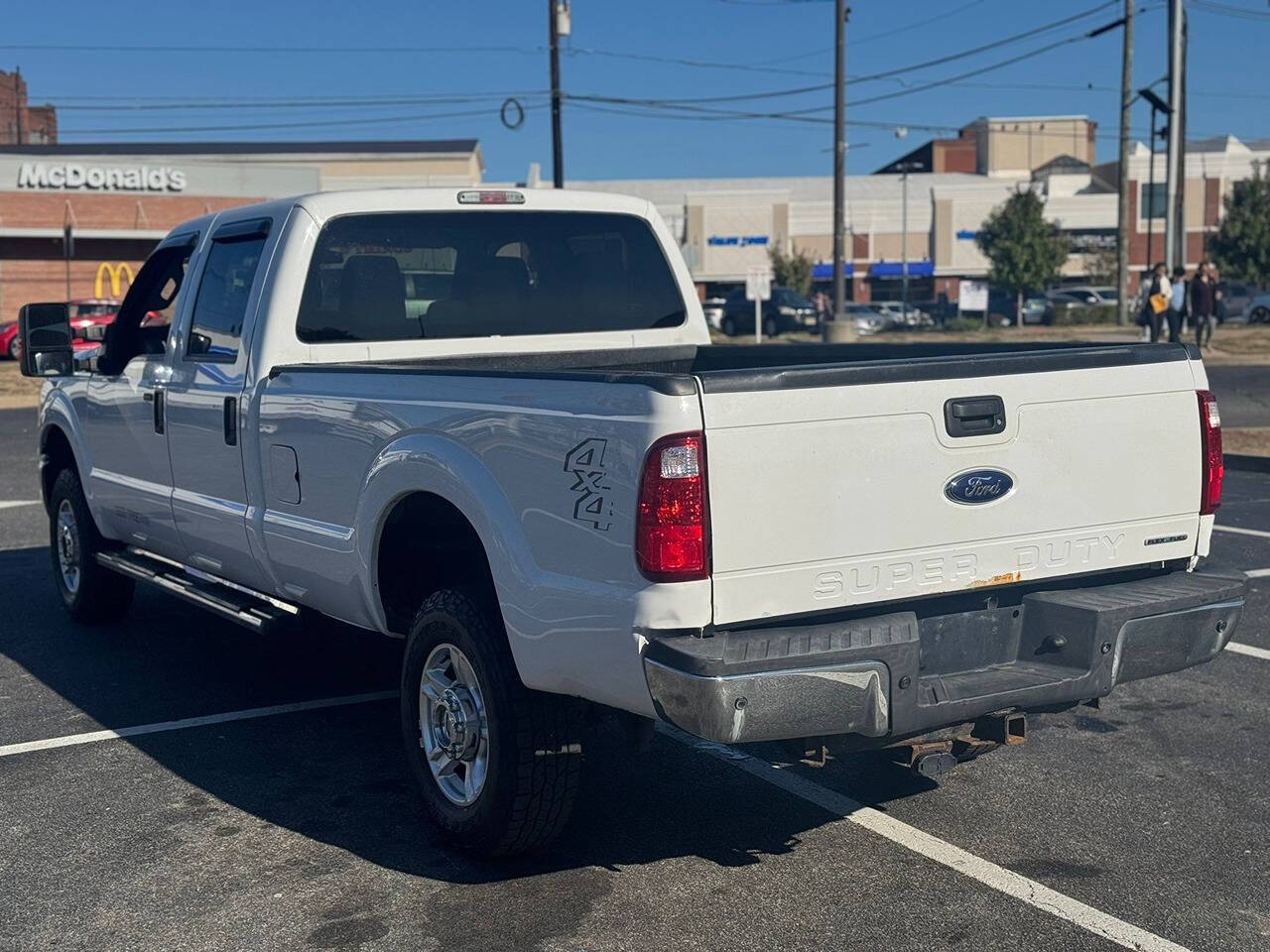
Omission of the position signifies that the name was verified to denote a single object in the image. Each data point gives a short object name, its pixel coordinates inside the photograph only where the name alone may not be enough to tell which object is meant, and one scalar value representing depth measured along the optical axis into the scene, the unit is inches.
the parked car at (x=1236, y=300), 2273.6
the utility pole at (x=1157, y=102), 1053.8
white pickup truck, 146.6
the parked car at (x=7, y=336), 1413.6
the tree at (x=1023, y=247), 2561.5
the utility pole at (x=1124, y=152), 1592.0
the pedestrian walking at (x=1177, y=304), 1082.7
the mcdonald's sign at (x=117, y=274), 1912.4
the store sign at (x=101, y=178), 1903.3
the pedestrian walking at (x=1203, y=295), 1131.3
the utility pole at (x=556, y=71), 1362.0
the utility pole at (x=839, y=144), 1307.8
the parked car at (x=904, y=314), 2336.4
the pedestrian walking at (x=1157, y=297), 1019.9
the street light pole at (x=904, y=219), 3253.0
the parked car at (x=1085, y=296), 2544.3
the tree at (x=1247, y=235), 2502.5
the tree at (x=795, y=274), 2891.2
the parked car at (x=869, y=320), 2255.4
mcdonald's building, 1887.3
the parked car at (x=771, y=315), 1977.1
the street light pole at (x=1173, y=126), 1013.8
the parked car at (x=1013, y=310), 2421.3
